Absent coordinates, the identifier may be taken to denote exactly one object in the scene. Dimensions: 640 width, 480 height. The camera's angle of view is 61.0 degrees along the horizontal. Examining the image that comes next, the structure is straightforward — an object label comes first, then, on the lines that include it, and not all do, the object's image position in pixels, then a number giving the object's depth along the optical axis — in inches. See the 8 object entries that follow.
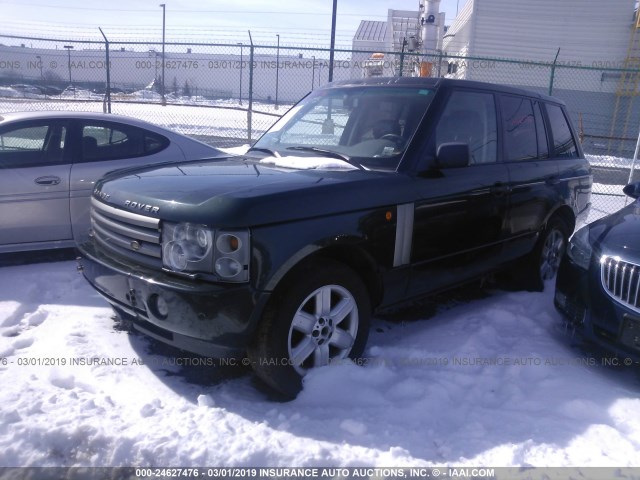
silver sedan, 195.3
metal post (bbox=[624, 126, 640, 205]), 402.0
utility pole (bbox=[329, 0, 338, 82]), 472.1
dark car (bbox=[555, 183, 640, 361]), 135.0
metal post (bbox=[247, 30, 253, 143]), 456.4
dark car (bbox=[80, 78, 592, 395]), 109.8
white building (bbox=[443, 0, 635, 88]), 766.5
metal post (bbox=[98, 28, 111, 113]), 471.2
